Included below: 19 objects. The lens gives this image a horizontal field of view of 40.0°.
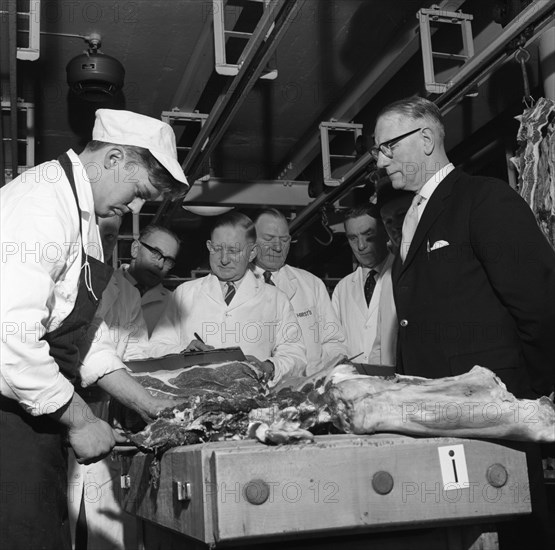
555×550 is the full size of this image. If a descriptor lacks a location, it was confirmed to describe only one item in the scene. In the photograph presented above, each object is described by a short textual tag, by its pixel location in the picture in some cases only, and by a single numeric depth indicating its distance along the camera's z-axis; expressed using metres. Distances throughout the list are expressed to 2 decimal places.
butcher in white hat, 1.97
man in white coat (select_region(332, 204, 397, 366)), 4.98
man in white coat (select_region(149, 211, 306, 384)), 4.32
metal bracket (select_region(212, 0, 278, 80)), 4.52
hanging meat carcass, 3.47
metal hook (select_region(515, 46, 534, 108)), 3.73
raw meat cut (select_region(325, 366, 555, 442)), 1.82
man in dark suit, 2.53
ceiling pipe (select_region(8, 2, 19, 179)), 4.01
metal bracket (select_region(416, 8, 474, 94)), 4.70
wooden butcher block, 1.59
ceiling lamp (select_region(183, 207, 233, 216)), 6.97
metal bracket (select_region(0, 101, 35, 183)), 5.60
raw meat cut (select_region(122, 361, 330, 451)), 1.93
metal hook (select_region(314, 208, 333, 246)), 6.90
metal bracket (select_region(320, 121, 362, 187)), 6.26
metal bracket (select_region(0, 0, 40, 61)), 4.30
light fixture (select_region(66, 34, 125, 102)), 5.27
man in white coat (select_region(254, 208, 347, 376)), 4.97
